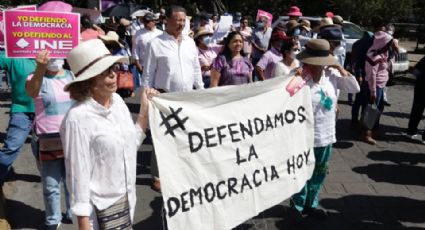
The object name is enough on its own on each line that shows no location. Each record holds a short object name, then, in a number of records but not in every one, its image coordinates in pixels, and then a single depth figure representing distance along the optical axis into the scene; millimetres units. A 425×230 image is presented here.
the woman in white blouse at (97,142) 2387
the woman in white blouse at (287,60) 4602
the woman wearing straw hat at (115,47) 6609
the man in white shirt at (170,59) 4855
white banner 2996
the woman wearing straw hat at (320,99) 4012
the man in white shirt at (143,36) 8830
